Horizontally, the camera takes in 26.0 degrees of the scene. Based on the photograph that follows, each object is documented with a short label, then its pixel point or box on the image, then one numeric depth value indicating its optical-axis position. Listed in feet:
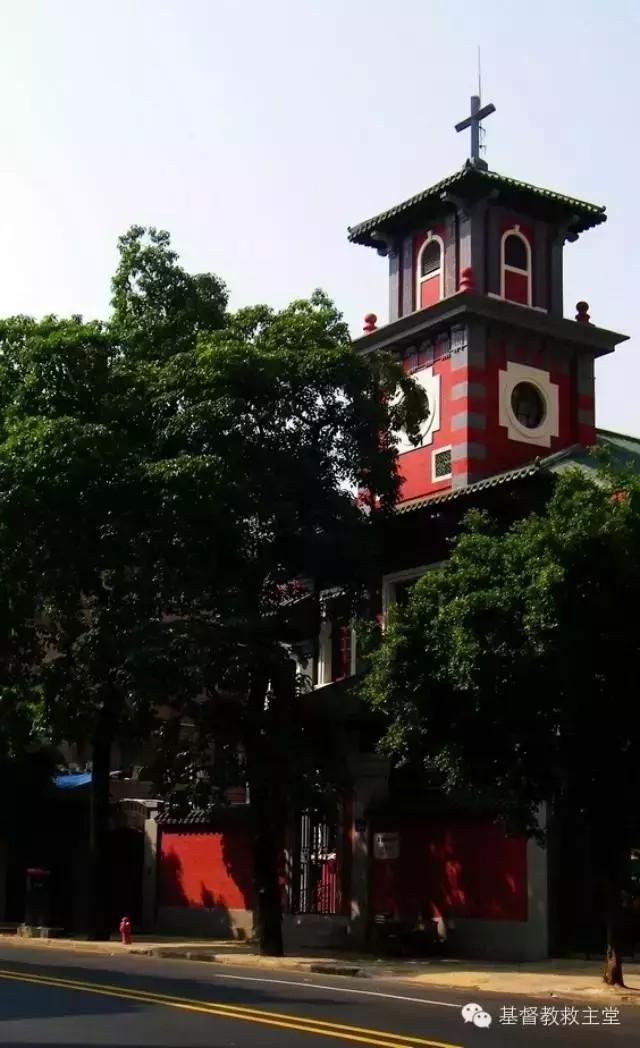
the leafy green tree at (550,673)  58.54
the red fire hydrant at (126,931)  93.48
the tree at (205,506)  81.51
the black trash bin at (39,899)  107.45
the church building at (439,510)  85.40
